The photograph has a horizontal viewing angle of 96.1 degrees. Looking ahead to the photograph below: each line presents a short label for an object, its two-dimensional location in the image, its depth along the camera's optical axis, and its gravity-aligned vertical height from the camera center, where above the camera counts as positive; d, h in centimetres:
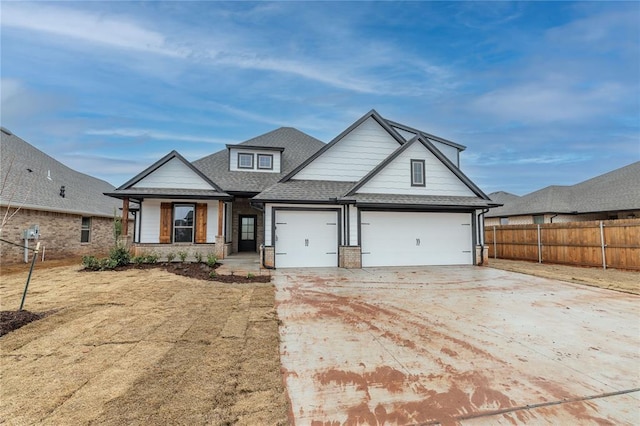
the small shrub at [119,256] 1103 -102
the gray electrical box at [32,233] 1337 -15
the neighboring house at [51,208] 1324 +113
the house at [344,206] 1193 +104
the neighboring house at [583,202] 1778 +193
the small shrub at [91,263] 1061 -125
